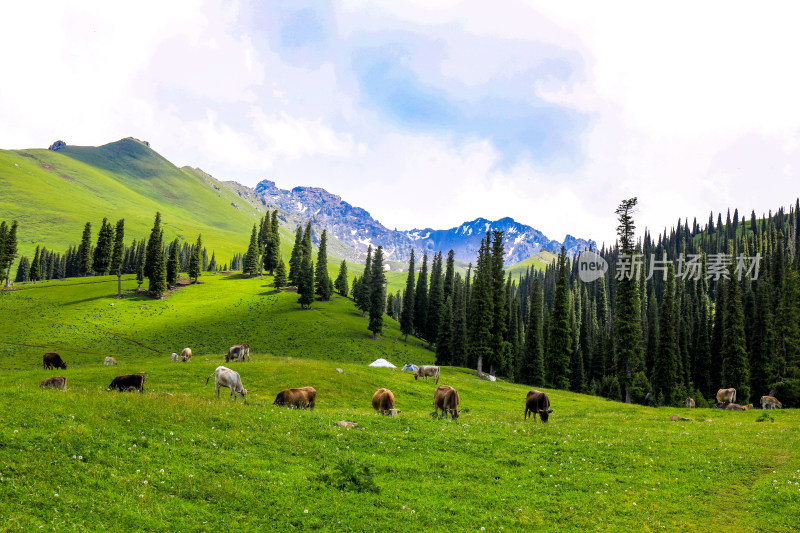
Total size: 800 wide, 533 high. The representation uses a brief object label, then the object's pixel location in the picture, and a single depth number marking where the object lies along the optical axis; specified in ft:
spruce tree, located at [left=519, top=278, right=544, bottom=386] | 274.57
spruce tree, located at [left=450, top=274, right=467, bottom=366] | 293.84
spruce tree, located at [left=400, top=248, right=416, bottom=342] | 357.61
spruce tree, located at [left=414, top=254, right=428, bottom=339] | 380.99
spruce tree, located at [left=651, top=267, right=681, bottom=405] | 232.73
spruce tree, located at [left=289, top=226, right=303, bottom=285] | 406.41
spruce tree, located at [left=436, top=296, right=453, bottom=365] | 298.97
